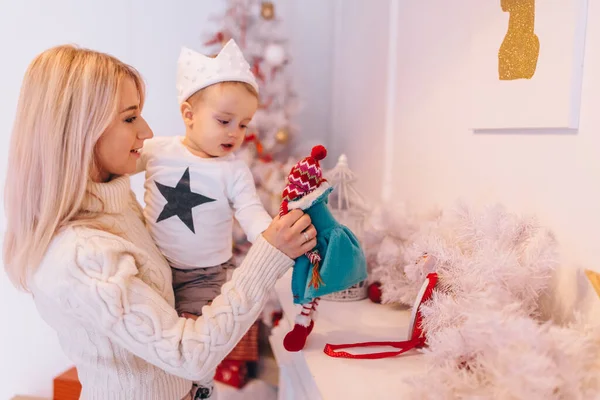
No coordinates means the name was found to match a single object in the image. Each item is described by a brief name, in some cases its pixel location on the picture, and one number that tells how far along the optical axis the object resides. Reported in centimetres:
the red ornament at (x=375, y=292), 149
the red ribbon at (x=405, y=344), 111
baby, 125
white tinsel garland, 73
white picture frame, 94
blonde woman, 96
